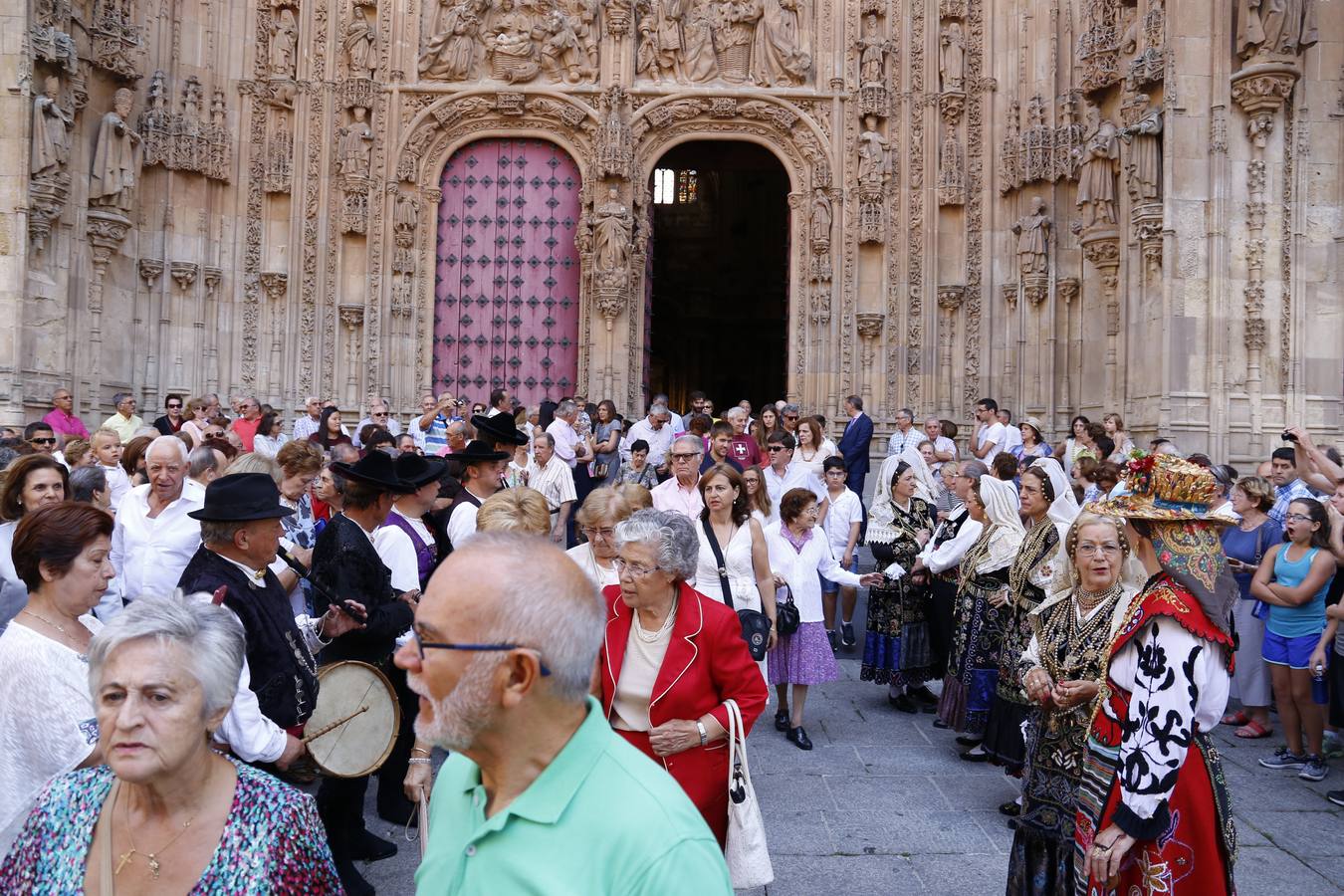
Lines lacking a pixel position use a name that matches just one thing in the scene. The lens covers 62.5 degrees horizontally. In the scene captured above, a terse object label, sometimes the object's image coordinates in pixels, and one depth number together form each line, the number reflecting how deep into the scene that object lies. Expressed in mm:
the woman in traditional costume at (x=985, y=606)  6586
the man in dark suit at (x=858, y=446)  13234
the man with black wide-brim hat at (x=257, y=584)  3641
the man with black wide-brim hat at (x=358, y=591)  4570
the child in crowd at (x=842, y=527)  9805
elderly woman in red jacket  3648
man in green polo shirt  1679
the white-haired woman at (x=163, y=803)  2279
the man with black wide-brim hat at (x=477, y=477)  6696
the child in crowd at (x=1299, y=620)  6766
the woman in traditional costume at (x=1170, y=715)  3183
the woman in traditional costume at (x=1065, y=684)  3934
